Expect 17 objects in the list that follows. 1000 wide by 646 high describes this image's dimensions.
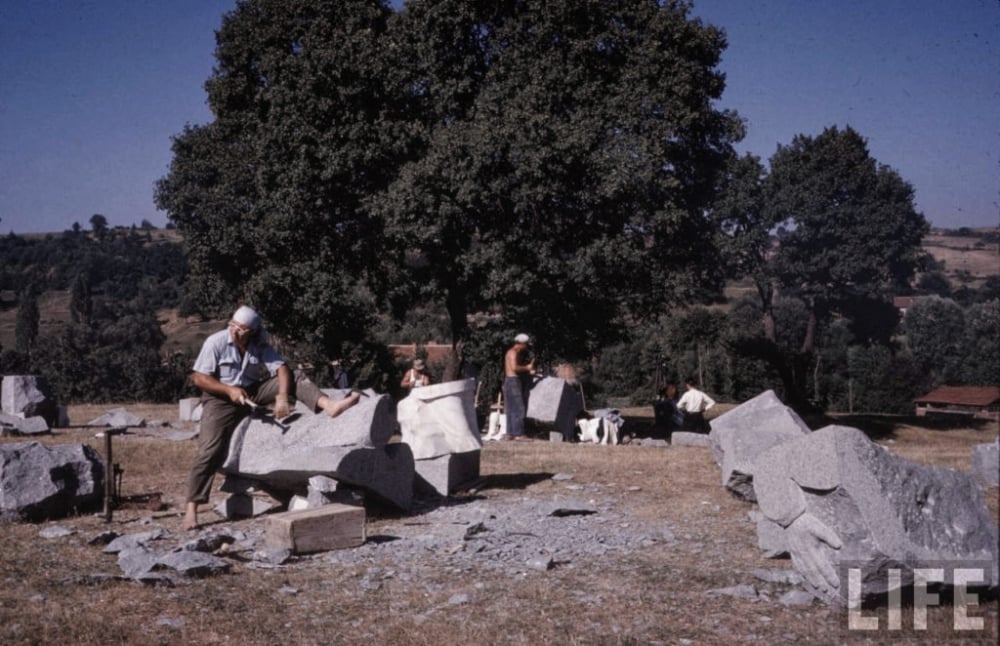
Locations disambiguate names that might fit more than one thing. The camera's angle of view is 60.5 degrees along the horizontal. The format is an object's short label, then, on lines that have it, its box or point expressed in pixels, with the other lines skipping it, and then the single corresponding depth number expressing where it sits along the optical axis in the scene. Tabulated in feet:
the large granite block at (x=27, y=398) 56.08
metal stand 26.99
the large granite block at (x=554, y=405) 50.65
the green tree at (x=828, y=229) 126.41
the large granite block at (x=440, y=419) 32.04
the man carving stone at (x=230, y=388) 26.32
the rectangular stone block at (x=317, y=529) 22.59
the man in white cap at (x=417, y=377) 51.83
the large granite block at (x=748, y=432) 29.22
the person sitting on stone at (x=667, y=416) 55.67
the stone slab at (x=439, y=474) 31.14
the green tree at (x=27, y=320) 162.14
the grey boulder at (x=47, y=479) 26.71
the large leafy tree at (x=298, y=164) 57.41
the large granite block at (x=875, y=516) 16.52
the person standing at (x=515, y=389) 50.26
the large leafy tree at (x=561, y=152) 52.65
